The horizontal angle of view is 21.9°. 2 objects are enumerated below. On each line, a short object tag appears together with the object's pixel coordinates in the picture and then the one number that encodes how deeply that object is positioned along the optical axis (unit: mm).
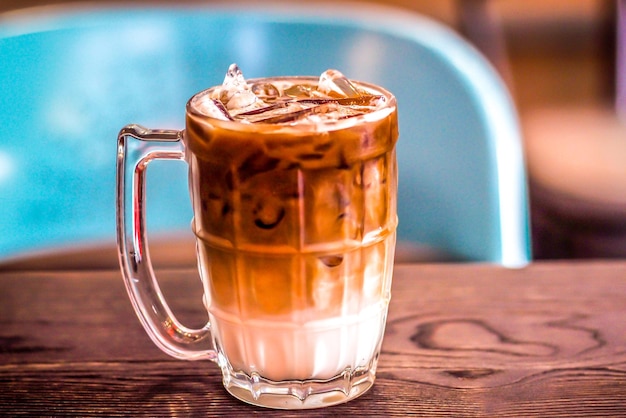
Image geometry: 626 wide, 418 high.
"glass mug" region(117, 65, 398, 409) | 618
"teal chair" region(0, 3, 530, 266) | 940
